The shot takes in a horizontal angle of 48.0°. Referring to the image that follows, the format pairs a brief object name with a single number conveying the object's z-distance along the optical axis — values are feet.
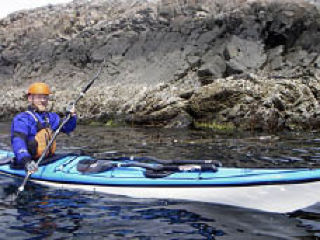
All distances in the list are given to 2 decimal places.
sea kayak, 16.74
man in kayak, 20.45
